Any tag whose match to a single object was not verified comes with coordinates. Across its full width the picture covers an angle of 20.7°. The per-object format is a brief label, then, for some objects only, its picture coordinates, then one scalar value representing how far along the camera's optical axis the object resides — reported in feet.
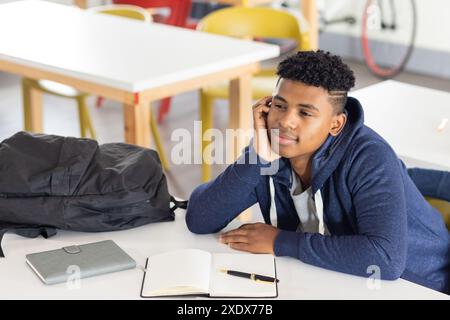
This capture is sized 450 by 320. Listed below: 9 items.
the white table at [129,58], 13.37
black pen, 9.11
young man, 9.36
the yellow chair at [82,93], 17.28
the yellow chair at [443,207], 10.82
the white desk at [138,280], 8.96
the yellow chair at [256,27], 17.54
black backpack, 9.98
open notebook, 8.93
